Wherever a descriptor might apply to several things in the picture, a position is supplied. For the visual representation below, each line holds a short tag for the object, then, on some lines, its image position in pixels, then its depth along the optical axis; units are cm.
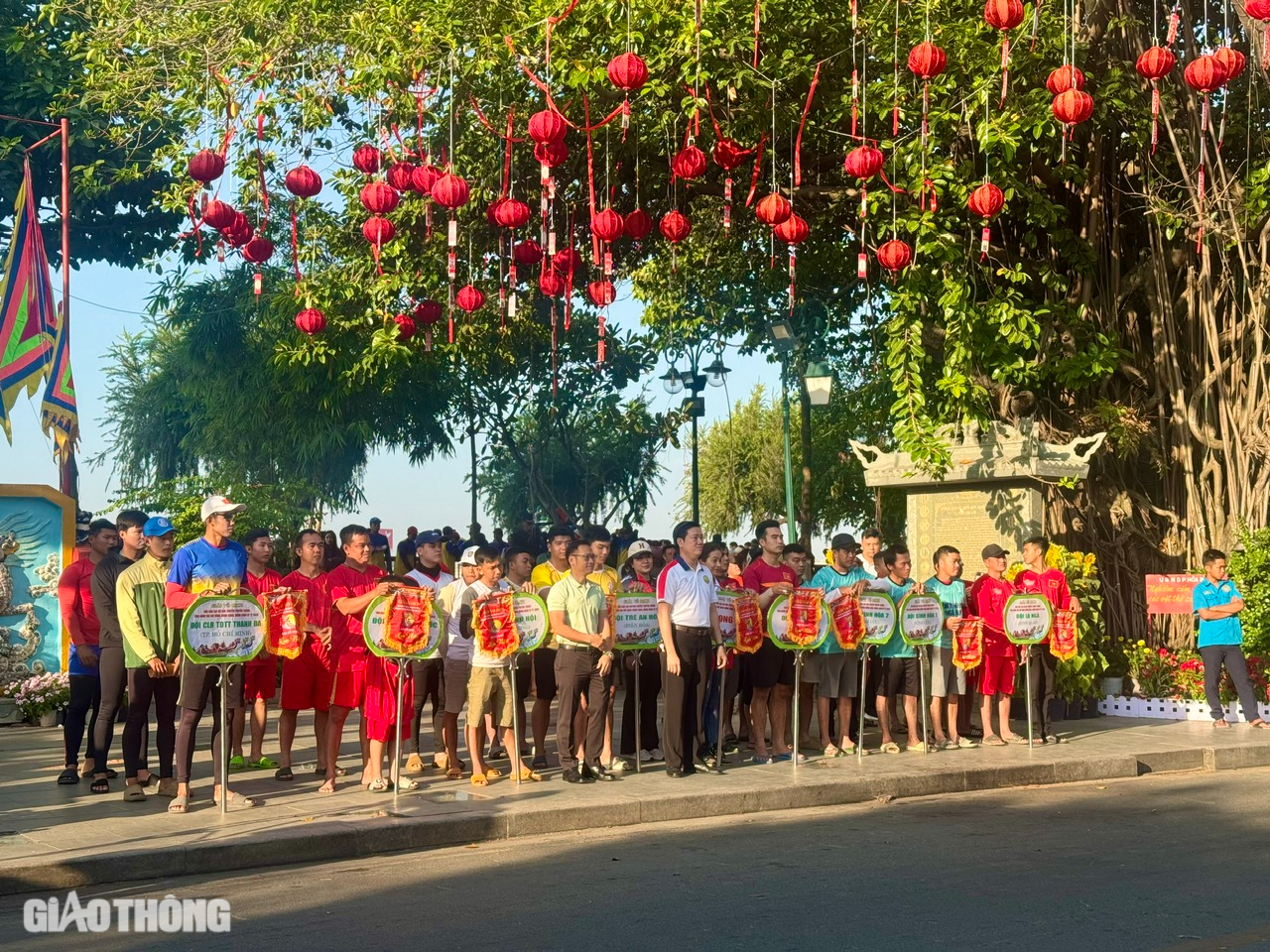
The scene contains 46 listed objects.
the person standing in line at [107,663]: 1085
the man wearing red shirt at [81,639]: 1156
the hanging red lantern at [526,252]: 1791
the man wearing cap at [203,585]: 1008
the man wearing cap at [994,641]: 1415
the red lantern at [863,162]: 1339
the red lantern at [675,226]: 1516
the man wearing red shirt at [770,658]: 1297
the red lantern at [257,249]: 1600
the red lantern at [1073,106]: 1209
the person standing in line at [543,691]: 1259
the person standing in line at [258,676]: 1156
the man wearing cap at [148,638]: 1027
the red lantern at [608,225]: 1421
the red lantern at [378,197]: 1440
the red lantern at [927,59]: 1255
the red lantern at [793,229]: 1458
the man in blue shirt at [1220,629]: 1548
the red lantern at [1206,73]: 1212
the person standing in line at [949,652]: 1391
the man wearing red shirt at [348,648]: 1114
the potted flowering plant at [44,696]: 1580
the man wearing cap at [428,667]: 1216
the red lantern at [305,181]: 1473
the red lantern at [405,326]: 1741
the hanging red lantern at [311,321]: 1673
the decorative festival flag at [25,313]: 2180
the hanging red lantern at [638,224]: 1530
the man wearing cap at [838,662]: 1312
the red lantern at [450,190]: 1389
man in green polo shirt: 1159
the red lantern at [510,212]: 1498
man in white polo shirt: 1173
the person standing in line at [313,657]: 1137
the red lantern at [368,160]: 1528
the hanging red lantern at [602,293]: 1644
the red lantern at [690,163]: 1403
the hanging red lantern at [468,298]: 1625
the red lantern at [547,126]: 1305
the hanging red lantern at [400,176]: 1543
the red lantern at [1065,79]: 1232
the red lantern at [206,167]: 1355
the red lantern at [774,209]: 1421
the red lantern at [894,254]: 1487
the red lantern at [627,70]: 1231
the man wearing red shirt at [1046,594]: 1421
